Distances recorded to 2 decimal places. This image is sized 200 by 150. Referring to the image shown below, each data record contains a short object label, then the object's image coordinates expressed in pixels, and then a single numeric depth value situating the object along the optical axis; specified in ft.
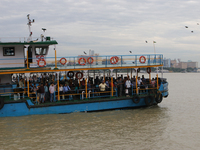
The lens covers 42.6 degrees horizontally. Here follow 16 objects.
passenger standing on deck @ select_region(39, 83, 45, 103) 55.06
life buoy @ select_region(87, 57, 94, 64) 59.88
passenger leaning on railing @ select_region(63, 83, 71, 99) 57.34
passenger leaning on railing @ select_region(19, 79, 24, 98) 54.92
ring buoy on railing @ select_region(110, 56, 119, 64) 61.41
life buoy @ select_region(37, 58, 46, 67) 57.57
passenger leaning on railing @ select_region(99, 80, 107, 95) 59.26
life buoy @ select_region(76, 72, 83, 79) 61.79
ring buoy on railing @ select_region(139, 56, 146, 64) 62.96
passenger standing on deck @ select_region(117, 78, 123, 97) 60.24
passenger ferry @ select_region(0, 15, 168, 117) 54.70
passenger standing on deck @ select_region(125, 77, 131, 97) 60.69
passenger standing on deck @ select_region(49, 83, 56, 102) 56.13
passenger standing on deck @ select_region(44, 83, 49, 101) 56.86
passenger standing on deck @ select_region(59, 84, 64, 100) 57.23
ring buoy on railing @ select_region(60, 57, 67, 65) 57.72
